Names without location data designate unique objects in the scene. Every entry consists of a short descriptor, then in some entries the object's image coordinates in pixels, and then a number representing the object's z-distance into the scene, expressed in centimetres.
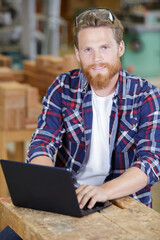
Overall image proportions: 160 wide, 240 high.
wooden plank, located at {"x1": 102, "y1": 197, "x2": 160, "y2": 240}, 130
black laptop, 134
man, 168
